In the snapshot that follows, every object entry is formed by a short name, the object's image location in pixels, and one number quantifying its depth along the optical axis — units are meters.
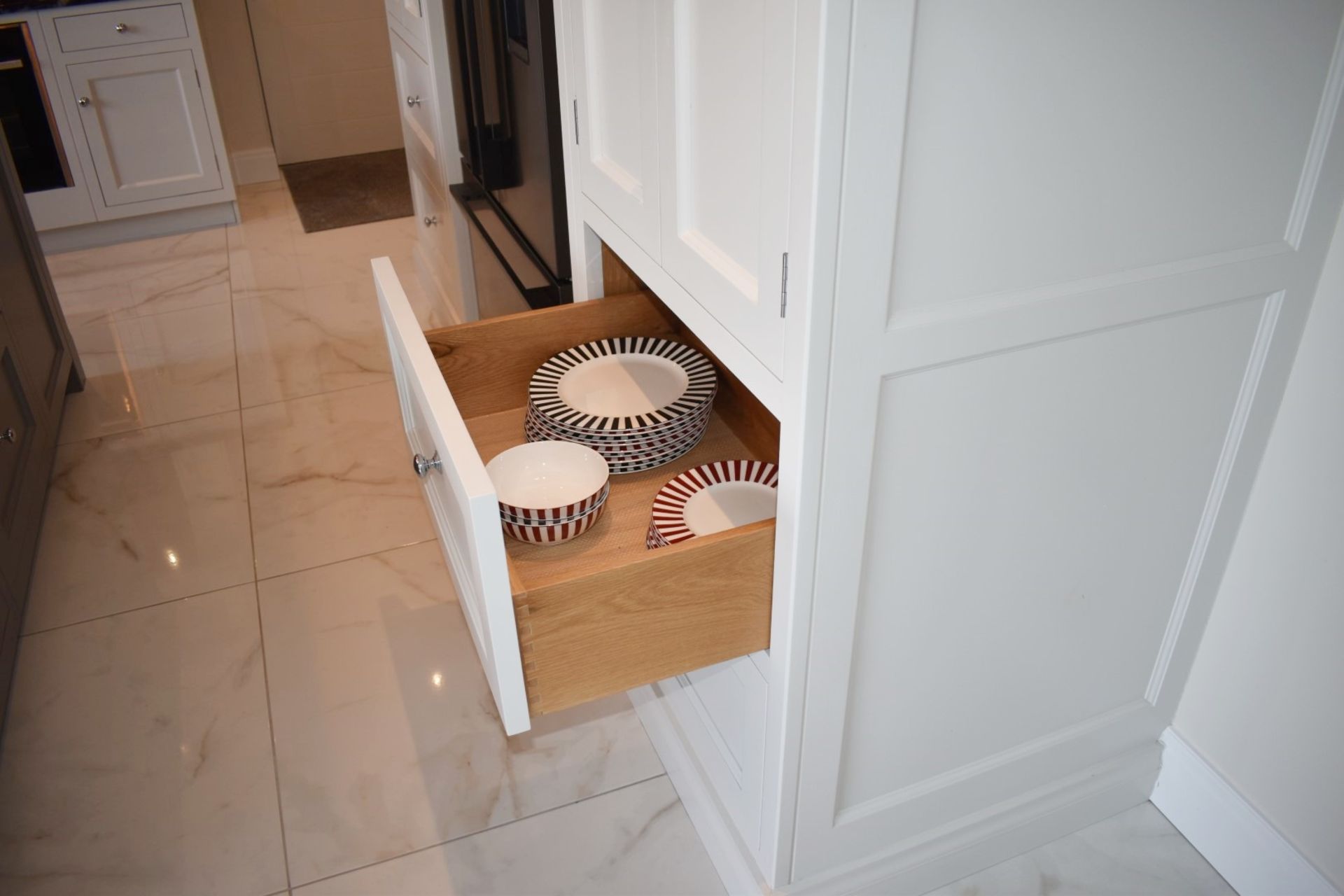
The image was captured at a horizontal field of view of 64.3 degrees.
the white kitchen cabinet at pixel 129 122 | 3.21
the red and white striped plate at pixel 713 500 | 1.19
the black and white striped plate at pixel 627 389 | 1.31
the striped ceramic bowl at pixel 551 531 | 1.15
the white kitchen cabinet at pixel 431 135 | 2.21
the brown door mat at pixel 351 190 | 3.76
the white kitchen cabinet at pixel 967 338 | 0.83
